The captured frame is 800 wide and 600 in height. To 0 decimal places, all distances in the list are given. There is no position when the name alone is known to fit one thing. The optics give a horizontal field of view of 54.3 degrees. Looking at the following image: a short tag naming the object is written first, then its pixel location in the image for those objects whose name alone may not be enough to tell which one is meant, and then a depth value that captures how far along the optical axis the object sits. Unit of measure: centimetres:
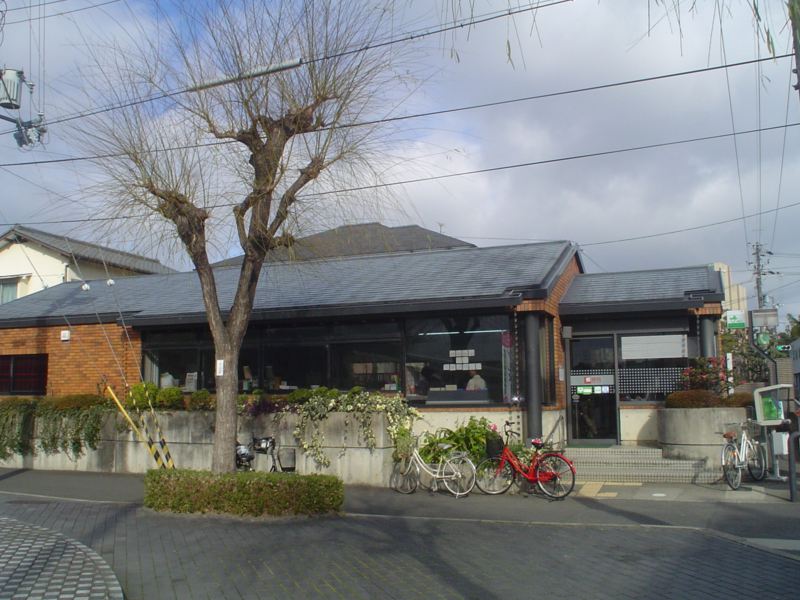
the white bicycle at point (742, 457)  1264
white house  3244
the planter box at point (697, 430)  1391
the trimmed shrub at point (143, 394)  1605
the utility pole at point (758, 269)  5281
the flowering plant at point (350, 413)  1377
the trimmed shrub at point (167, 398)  1616
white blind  1642
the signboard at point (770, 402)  1337
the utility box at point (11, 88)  1431
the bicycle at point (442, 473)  1282
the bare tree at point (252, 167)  1096
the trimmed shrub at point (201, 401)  1570
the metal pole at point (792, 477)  1152
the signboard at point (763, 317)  1598
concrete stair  1360
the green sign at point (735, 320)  1866
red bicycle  1227
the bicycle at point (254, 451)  1344
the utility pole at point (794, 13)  384
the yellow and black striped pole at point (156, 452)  1273
